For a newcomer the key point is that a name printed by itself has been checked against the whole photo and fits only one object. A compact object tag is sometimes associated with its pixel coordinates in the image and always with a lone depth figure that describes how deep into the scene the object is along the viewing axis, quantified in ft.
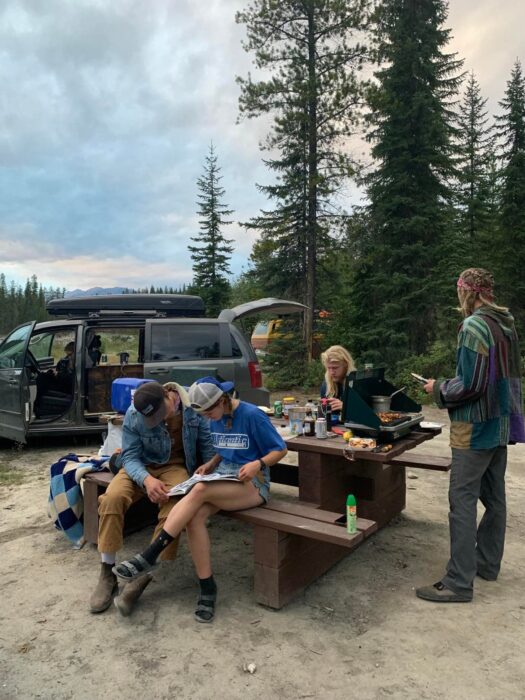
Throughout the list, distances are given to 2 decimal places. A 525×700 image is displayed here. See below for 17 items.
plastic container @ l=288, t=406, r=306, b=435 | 12.45
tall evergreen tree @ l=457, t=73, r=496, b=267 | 63.67
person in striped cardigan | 9.54
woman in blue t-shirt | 9.23
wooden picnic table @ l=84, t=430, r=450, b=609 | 9.41
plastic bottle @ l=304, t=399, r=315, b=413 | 13.64
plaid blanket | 12.52
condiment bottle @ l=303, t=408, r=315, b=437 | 12.34
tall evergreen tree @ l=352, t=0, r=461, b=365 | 41.01
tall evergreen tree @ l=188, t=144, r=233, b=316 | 81.25
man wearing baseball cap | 9.85
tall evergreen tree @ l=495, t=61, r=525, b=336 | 58.23
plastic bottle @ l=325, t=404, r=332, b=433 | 12.74
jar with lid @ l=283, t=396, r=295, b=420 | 14.57
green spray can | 8.66
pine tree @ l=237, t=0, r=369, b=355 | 42.93
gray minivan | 20.74
